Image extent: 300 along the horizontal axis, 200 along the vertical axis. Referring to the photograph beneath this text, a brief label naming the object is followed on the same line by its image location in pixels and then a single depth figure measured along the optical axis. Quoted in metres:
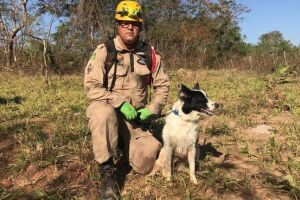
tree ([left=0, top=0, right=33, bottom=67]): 12.41
